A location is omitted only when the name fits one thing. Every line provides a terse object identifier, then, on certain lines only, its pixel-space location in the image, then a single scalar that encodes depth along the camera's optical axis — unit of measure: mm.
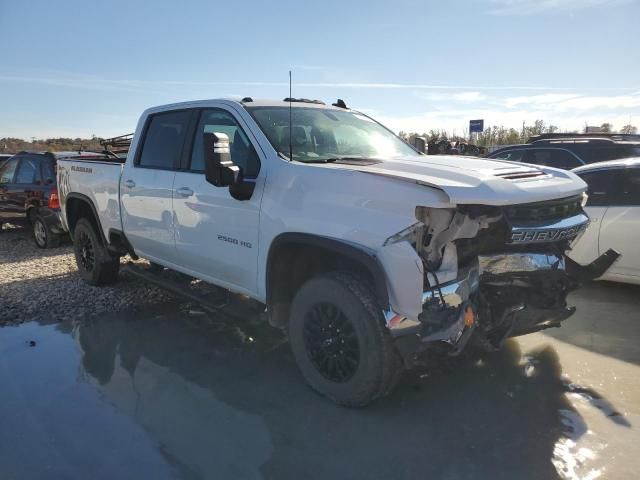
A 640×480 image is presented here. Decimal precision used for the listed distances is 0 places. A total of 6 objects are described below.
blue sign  21047
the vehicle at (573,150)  8078
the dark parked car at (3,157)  12969
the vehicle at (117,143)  7688
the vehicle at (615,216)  5352
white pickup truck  3027
